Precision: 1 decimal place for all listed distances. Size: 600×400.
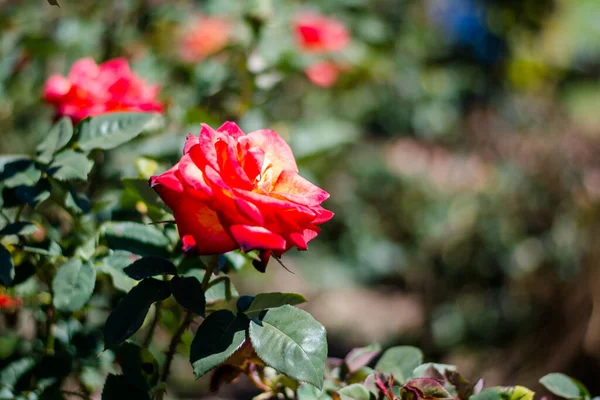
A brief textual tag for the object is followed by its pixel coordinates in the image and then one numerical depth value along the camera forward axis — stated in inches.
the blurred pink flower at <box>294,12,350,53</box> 72.5
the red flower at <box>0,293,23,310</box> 41.0
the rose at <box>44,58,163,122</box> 41.4
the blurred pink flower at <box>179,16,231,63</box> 78.4
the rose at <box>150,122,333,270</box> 32.5
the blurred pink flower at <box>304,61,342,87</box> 72.4
